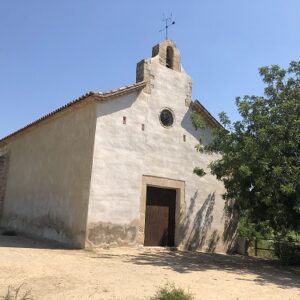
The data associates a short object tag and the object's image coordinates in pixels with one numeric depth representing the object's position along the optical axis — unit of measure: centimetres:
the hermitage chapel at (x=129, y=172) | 1284
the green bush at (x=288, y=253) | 1269
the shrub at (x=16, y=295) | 576
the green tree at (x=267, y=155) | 1025
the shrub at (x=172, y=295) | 606
